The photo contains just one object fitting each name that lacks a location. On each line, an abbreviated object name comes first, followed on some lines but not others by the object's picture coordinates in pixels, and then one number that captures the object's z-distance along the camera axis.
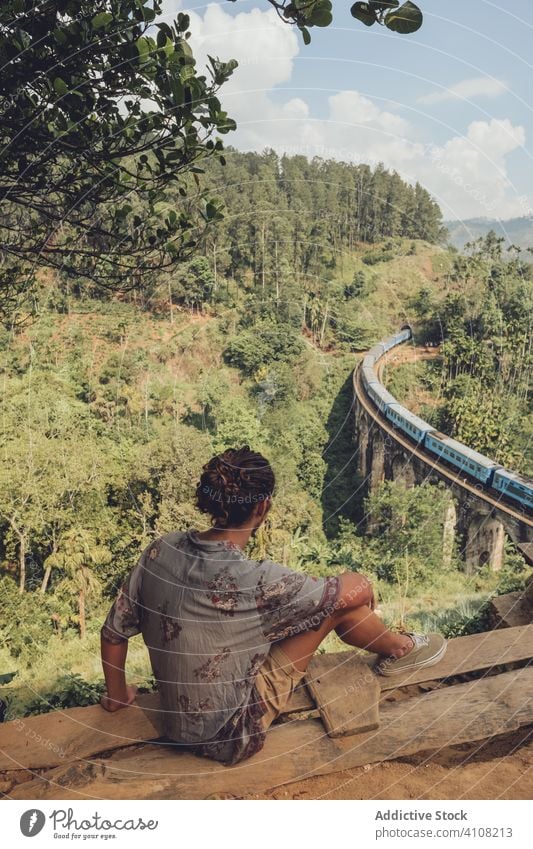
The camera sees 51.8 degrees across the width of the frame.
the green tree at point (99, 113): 2.06
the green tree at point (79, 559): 11.40
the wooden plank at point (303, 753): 1.81
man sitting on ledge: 1.78
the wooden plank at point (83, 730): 1.98
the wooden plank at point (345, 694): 1.98
